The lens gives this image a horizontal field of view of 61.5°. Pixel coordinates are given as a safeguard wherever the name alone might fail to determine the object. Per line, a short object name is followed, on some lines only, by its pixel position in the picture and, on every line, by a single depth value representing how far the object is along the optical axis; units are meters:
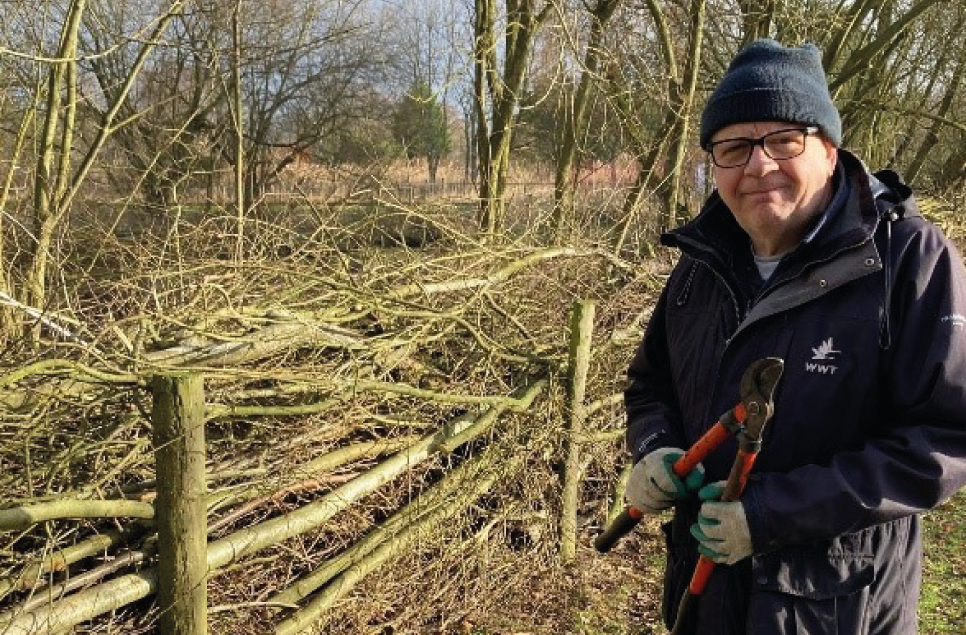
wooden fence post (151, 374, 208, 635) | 2.52
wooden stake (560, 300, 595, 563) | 4.68
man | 1.60
